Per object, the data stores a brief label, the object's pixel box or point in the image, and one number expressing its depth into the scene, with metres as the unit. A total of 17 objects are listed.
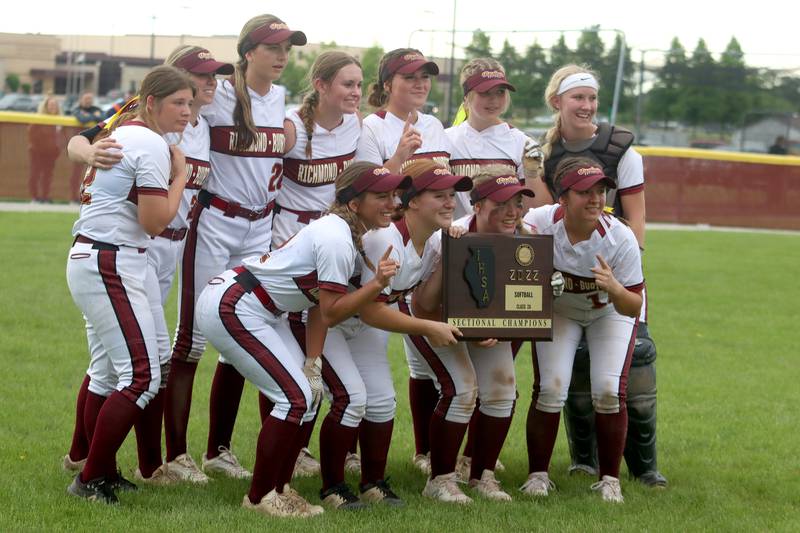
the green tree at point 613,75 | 51.34
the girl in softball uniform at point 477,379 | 11.25
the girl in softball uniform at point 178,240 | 11.54
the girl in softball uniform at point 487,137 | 12.92
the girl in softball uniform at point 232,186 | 12.12
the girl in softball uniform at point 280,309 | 10.42
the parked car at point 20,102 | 86.37
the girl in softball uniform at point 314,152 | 12.45
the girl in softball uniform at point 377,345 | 10.62
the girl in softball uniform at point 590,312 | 11.38
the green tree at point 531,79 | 51.16
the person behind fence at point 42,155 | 40.78
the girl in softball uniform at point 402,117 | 12.69
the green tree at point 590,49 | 51.56
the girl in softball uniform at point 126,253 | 10.39
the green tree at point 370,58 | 57.32
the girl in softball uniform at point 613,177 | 12.51
